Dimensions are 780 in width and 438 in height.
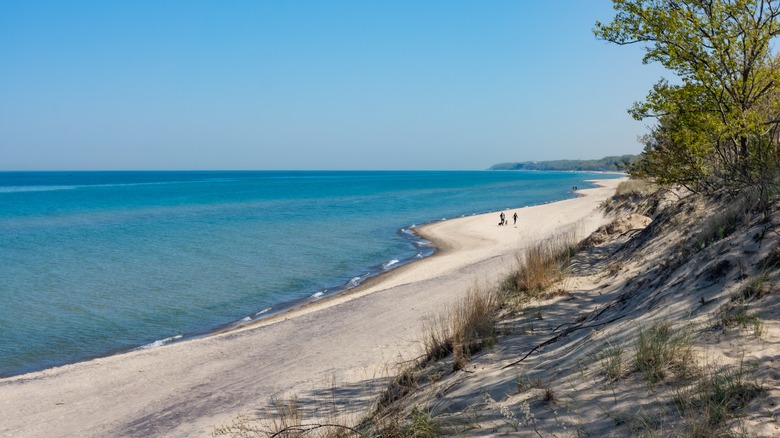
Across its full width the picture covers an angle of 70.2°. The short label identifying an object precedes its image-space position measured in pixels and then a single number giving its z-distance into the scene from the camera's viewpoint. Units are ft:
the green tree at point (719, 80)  33.24
